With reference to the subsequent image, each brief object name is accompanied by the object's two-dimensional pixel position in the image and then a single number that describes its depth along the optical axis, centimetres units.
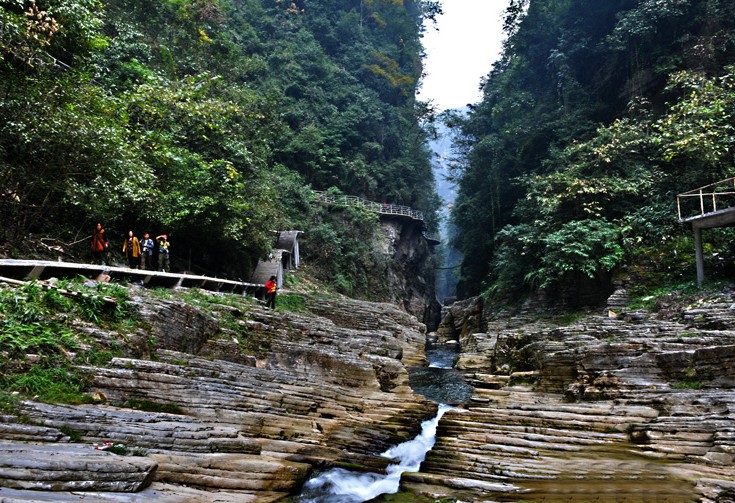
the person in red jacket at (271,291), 1705
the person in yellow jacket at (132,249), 1350
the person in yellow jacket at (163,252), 1452
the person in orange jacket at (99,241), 1212
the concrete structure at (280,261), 2300
